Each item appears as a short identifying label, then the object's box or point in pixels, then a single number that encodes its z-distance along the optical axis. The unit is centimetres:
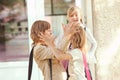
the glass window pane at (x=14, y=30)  608
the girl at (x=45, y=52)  382
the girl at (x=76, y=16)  433
